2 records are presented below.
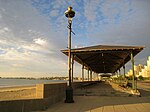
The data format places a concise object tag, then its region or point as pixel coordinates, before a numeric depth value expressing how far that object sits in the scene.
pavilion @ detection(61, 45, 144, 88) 9.23
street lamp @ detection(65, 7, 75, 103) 6.06
